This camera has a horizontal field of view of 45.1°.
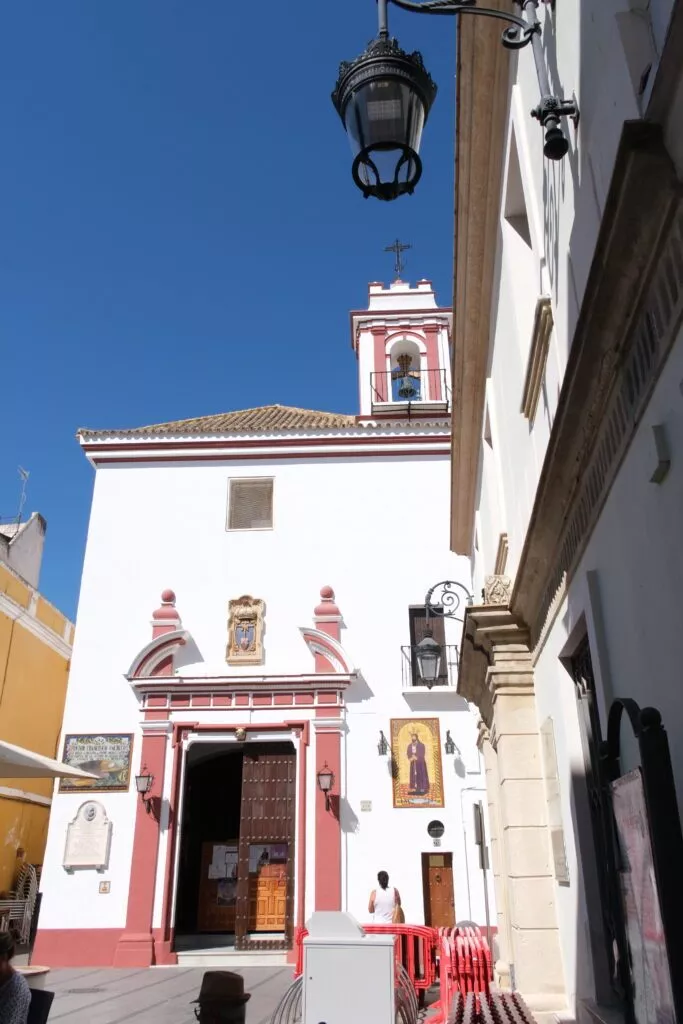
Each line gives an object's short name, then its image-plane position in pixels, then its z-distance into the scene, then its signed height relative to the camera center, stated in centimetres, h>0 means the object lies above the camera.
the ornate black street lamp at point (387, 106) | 391 +341
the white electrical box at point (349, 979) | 355 -35
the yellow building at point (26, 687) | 1877 +468
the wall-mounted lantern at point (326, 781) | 1386 +168
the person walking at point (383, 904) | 1134 -17
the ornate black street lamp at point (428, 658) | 1047 +274
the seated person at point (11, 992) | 439 -49
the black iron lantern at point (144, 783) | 1388 +167
